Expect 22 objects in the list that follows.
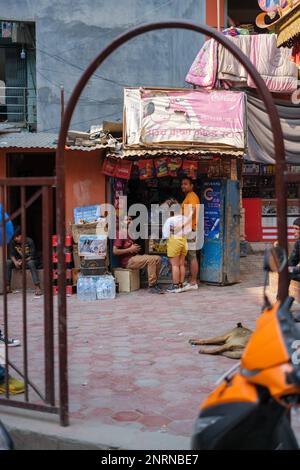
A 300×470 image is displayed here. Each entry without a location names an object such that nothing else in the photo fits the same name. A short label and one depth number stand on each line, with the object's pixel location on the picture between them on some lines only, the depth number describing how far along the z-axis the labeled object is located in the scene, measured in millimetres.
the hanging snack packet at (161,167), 10258
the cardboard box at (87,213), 10148
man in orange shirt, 9992
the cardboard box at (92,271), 9656
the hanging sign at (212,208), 10430
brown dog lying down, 5684
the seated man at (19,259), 9945
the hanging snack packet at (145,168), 10227
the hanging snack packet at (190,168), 10352
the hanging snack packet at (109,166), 10352
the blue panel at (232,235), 10398
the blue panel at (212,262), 10414
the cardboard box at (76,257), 10047
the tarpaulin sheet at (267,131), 10023
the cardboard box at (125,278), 9992
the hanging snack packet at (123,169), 10344
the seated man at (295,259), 6969
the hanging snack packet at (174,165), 10273
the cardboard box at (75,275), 10008
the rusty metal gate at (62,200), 3453
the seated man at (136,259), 9922
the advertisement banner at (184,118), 9461
